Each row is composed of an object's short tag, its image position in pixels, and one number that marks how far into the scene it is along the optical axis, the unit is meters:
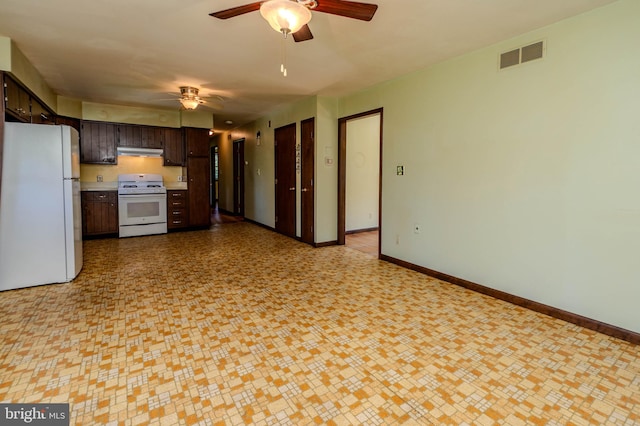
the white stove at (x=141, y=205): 6.17
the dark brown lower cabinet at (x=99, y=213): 5.97
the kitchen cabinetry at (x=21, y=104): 3.36
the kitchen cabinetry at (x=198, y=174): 7.02
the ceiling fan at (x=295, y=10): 1.95
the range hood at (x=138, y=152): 6.36
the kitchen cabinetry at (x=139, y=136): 6.36
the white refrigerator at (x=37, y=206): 3.35
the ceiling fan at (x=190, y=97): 4.89
